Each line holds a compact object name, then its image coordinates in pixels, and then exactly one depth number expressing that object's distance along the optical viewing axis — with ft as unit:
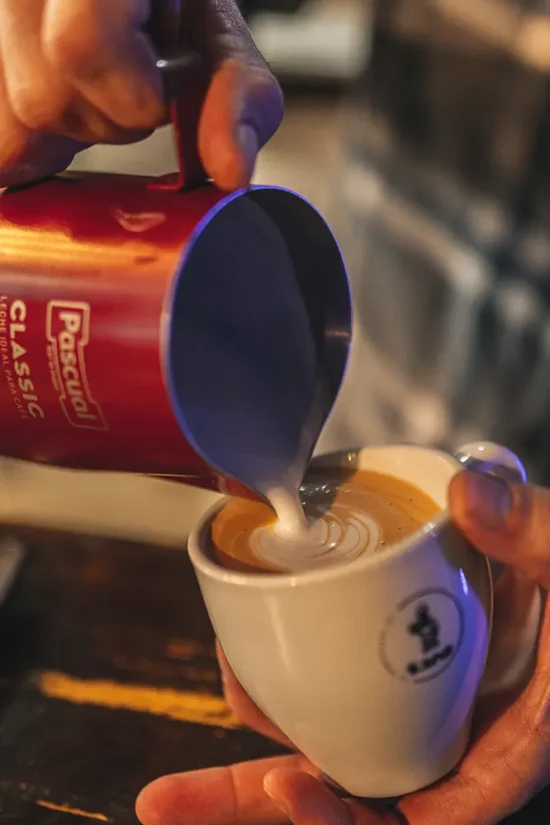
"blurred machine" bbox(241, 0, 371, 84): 6.82
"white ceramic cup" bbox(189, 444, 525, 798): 1.67
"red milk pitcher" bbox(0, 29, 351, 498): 1.63
